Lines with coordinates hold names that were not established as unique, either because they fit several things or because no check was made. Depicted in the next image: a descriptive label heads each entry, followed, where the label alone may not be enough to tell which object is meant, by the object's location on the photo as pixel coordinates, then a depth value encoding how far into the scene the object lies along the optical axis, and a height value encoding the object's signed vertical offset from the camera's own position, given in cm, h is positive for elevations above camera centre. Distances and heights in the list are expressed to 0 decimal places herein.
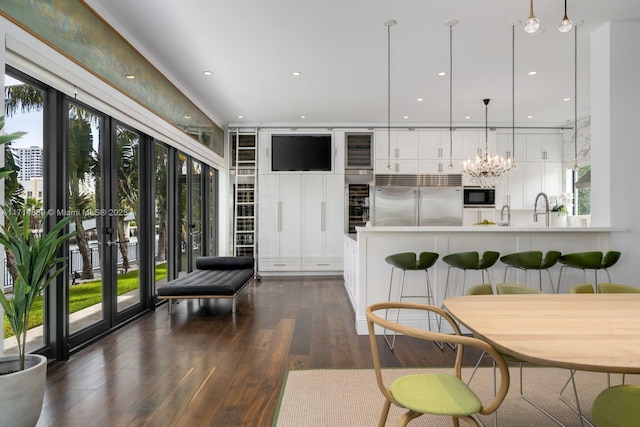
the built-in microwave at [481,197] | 727 +28
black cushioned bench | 437 -87
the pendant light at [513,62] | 378 +181
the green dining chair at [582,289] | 247 -52
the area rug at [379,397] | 214 -120
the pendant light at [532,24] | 202 +102
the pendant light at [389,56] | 362 +183
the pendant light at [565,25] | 213 +107
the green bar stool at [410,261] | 359 -48
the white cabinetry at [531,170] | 737 +81
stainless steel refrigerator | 725 +23
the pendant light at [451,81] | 366 +180
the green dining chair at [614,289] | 247 -53
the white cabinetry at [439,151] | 732 +119
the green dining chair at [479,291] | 242 -52
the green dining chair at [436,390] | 137 -74
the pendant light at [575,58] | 390 +181
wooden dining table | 123 -48
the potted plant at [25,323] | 183 -59
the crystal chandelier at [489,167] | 512 +62
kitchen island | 388 -39
